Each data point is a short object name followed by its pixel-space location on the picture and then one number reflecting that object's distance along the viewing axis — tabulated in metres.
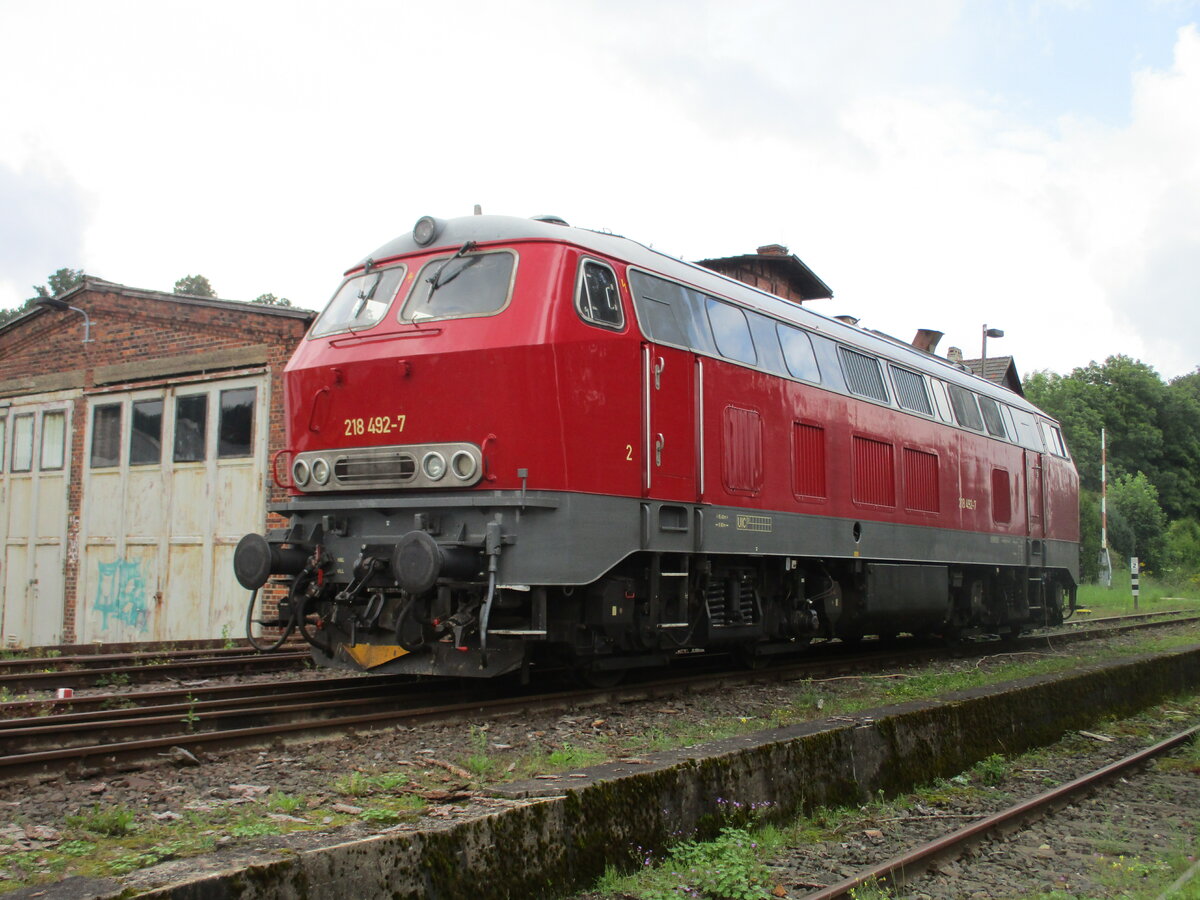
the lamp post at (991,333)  32.03
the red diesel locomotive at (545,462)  7.25
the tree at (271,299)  55.46
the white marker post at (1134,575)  29.08
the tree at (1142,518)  52.13
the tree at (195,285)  61.69
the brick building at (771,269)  29.89
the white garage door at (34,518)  17.50
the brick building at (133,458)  15.15
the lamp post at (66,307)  17.20
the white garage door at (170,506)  15.16
